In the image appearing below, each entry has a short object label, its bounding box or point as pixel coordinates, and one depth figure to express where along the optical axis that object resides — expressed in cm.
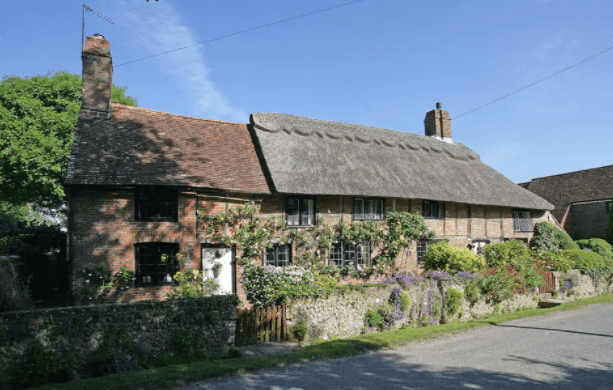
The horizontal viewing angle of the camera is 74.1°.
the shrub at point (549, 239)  2302
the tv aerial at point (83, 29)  1488
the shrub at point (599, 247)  2071
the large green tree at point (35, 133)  2309
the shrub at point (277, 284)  1056
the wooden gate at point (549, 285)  1639
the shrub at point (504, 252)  1739
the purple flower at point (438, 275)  1290
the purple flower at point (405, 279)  1203
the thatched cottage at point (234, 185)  1230
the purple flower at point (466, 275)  1351
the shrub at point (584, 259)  1811
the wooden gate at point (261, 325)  997
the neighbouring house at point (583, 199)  2920
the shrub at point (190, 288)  1085
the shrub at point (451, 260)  1578
